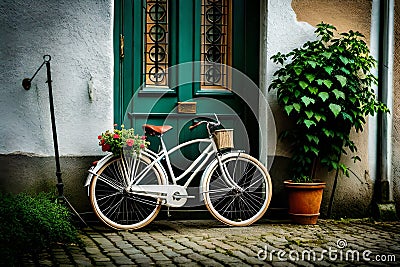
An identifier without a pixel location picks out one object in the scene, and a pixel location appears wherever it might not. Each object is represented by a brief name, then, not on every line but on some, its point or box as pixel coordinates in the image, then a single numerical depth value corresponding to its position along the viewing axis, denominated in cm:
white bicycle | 664
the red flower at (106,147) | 650
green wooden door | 721
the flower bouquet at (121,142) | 652
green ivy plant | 690
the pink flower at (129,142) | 649
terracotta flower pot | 691
